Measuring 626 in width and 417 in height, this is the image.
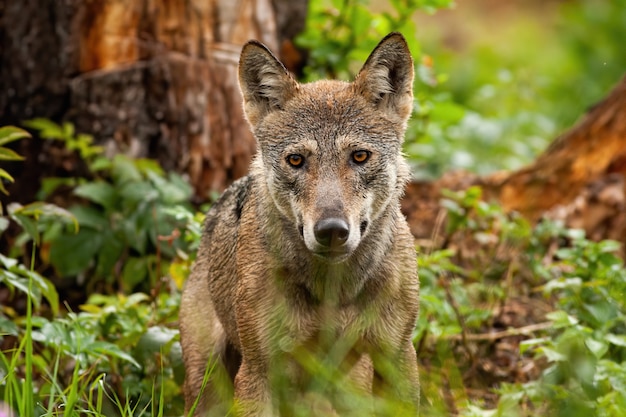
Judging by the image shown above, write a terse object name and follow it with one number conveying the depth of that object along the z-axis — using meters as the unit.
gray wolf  9.80
